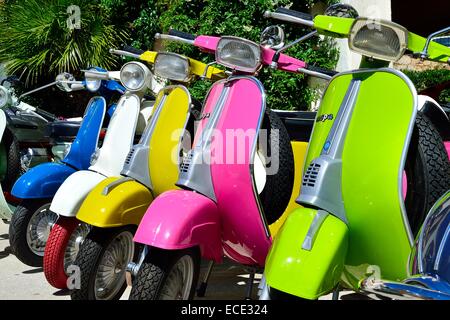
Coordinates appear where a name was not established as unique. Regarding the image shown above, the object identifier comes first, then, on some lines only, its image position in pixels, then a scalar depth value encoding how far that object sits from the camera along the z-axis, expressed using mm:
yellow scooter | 2586
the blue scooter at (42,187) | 3457
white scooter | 2975
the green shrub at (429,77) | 6961
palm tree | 7445
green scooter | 1783
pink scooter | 2107
